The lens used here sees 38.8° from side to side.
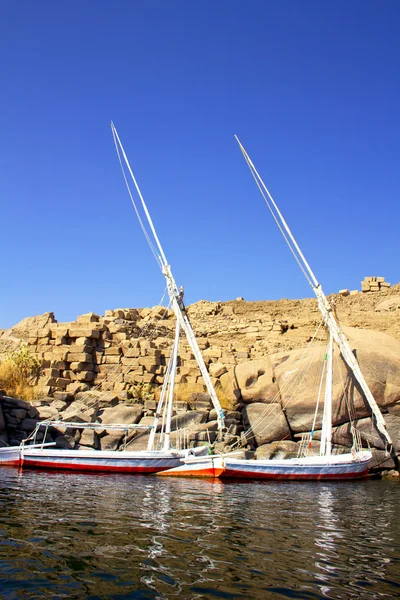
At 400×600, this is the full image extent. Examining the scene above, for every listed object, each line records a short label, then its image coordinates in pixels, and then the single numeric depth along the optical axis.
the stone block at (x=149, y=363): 28.03
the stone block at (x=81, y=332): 29.69
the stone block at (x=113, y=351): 29.62
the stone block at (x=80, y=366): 28.88
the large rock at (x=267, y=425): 24.56
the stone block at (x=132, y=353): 28.86
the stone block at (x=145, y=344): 28.88
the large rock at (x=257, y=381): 25.70
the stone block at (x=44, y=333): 29.89
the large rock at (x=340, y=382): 24.59
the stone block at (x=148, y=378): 27.68
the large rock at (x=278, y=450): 23.71
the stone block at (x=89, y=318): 31.33
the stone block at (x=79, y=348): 29.12
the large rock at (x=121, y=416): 24.72
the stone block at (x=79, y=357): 28.94
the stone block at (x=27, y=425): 24.12
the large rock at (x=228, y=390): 26.33
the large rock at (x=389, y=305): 45.56
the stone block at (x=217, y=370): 28.01
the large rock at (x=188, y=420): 24.52
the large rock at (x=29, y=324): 36.97
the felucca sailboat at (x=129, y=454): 20.78
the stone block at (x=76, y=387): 28.00
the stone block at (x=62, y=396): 27.17
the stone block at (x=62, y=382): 28.27
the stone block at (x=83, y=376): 28.77
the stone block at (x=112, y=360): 29.25
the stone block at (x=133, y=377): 27.85
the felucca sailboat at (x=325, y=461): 20.16
